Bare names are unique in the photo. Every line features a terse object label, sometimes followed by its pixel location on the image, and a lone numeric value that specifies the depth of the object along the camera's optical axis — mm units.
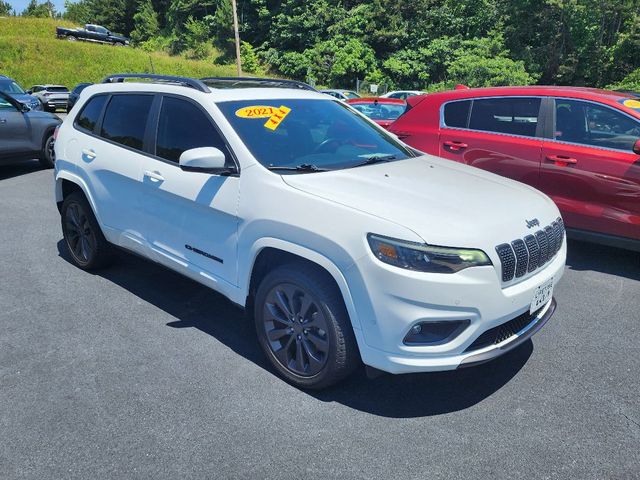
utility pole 28192
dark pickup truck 39750
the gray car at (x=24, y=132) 8359
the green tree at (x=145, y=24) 55281
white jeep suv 2445
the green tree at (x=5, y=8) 72250
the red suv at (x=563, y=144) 4613
